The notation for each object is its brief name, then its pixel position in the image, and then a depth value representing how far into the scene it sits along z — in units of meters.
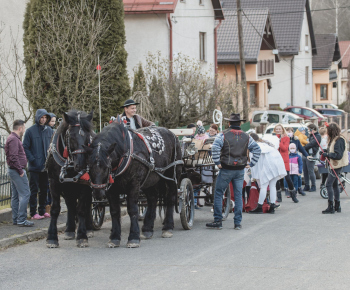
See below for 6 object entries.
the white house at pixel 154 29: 28.78
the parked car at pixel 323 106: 56.31
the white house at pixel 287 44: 50.78
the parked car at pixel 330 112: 49.22
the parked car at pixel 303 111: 42.73
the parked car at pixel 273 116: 36.97
